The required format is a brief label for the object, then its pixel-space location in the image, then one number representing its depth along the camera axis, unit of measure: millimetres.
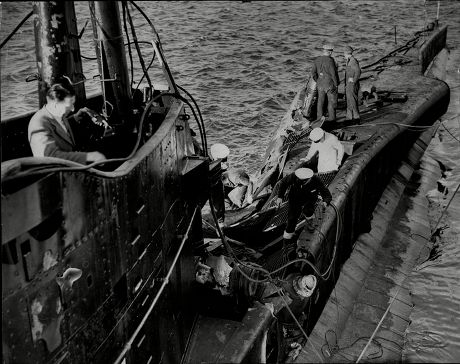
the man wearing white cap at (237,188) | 15461
